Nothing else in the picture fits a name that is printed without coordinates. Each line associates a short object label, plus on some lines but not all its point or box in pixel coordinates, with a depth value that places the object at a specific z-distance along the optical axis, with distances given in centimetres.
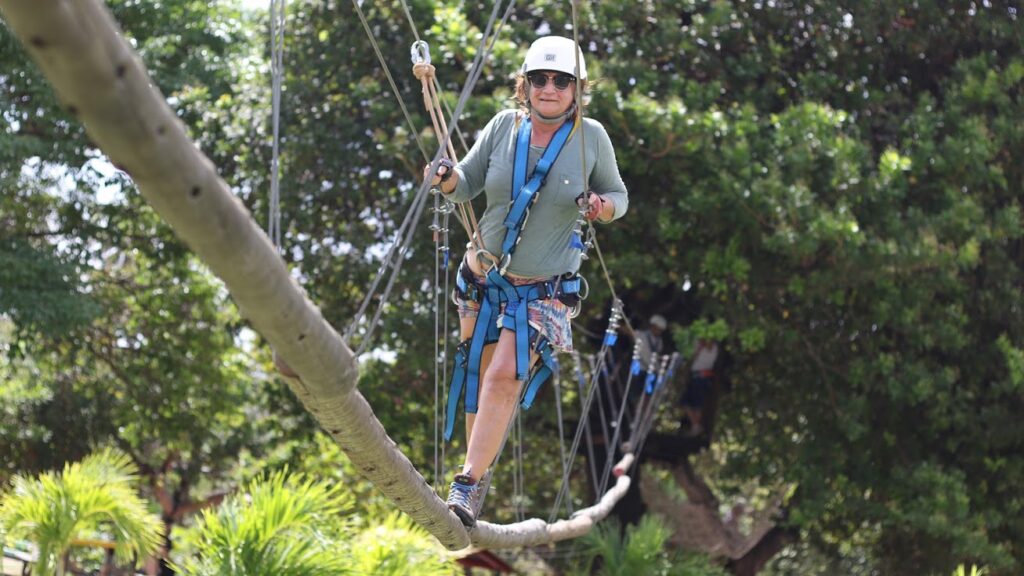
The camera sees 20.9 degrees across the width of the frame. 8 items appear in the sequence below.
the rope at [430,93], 794
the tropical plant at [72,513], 1418
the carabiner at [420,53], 800
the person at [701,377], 2159
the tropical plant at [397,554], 1309
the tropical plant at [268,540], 1176
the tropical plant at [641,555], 1745
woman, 812
